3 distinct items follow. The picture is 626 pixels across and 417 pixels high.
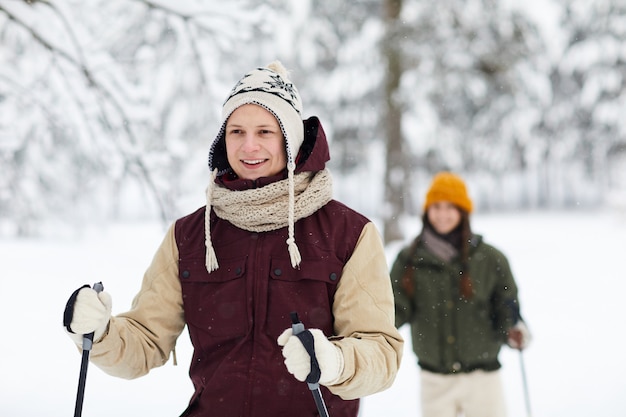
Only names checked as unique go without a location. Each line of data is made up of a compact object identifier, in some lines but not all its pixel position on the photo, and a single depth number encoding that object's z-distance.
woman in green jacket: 4.27
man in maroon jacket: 2.08
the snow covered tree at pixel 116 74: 4.76
